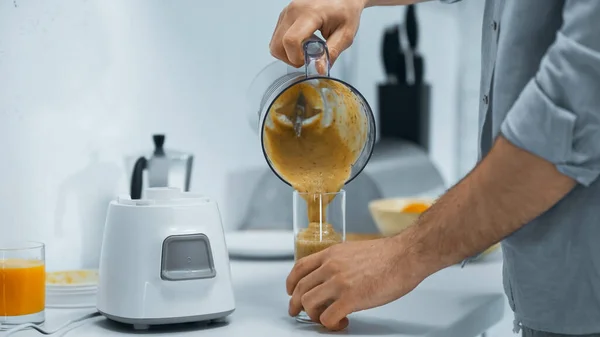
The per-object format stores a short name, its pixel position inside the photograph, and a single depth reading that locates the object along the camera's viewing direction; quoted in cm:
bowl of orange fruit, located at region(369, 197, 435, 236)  211
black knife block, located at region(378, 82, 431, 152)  321
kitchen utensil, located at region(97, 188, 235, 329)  154
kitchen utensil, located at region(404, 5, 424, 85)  317
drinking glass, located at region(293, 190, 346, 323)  163
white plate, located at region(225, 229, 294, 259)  207
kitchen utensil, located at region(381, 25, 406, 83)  322
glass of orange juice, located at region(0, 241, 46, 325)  155
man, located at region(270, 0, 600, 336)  139
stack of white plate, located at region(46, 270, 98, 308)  168
